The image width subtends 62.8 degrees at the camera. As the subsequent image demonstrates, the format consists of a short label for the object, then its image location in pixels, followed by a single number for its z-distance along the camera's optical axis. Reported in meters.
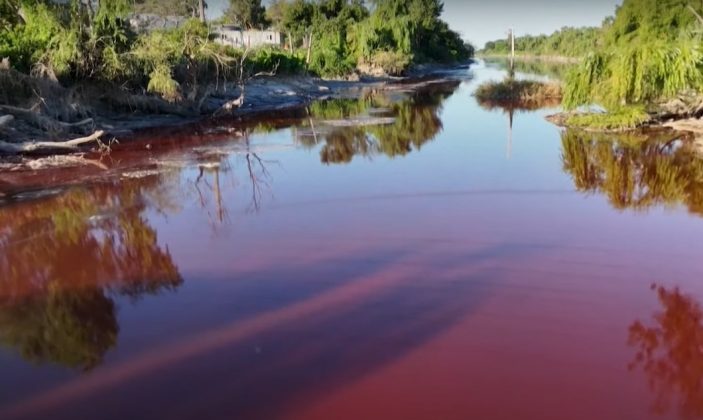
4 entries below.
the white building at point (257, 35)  62.68
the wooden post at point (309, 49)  46.82
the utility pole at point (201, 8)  51.31
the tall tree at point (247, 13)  67.75
